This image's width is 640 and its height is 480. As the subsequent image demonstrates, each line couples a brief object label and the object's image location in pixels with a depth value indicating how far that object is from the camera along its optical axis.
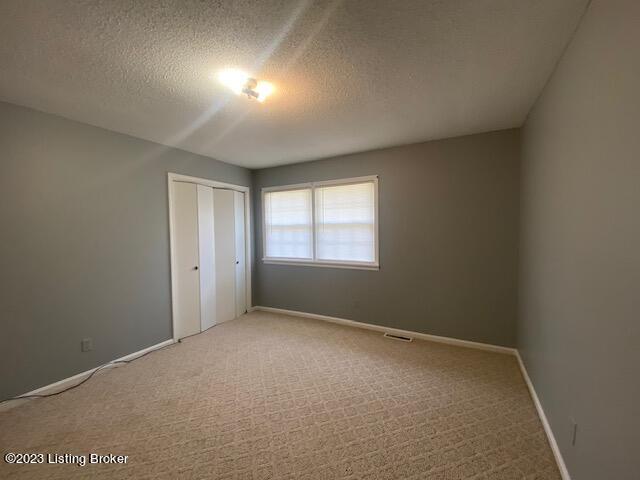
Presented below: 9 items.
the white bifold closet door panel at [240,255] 4.49
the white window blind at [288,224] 4.36
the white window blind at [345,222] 3.83
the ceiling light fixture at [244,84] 1.88
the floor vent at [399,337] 3.43
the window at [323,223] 3.84
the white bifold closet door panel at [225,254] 4.16
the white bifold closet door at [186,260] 3.54
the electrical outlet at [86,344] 2.63
